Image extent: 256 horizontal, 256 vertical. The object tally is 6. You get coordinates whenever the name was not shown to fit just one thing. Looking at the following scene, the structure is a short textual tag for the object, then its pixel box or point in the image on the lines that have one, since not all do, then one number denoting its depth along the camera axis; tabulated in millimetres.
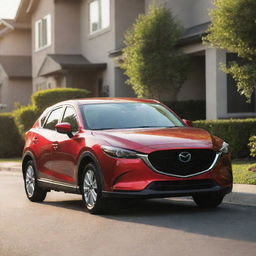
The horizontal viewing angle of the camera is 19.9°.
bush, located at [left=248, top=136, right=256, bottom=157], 15318
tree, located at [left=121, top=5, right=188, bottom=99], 24484
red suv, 10031
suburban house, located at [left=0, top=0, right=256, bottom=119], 23359
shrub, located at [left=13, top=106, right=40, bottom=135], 27438
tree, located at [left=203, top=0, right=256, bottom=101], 15812
